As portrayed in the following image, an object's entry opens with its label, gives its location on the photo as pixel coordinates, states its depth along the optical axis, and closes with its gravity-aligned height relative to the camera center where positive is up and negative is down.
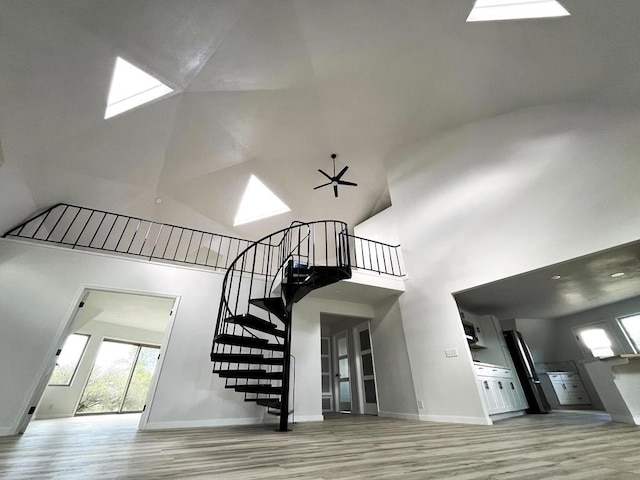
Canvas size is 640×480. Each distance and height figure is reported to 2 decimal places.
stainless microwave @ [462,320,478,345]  5.09 +0.95
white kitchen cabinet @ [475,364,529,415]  4.12 -0.07
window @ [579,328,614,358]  5.82 +0.85
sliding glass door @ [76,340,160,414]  6.98 +0.30
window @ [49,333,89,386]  6.41 +0.73
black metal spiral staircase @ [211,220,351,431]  3.46 +0.82
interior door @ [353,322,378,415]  5.57 +0.33
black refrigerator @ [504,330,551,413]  5.45 +0.21
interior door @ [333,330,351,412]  6.33 +0.32
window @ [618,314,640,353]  5.46 +1.01
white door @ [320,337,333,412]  6.60 +0.29
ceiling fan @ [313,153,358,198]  5.78 +4.11
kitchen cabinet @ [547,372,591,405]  6.21 -0.12
